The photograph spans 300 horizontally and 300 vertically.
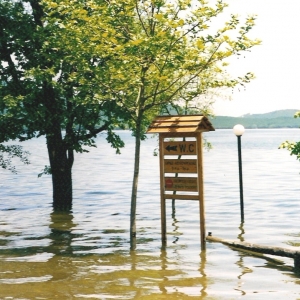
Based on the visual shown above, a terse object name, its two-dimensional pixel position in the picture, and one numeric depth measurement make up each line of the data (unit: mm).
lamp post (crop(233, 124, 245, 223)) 19408
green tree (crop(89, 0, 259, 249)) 13500
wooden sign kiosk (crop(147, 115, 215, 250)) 13844
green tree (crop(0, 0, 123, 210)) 20328
